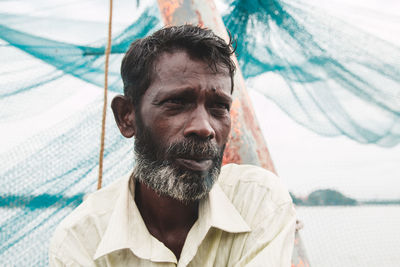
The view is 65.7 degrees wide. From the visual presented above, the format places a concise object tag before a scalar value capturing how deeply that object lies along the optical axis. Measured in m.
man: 1.27
